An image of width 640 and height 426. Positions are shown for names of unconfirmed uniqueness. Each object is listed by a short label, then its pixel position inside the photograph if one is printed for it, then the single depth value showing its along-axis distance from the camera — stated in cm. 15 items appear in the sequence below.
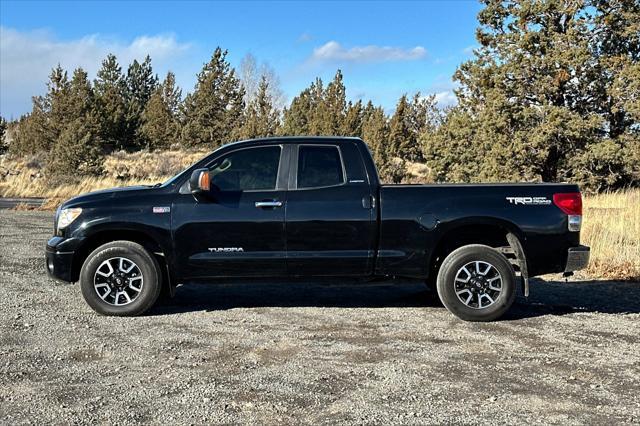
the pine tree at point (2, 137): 4916
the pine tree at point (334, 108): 4666
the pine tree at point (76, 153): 2991
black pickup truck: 642
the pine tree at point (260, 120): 4472
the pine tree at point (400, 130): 4716
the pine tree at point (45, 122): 3544
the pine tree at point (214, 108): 4988
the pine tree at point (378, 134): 4197
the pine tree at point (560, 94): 2525
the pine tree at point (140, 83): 6812
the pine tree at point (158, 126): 5197
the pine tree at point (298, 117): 5050
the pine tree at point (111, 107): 4472
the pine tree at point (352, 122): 4750
